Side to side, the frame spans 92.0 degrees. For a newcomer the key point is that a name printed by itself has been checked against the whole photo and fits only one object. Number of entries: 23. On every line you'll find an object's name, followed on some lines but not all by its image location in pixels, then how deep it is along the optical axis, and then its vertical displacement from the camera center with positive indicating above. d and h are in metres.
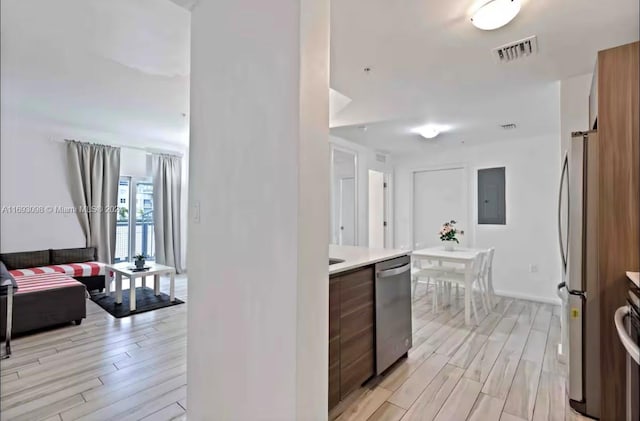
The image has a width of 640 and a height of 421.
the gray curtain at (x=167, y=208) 5.69 +0.07
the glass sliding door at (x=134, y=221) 5.25 -0.16
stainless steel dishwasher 2.11 -0.72
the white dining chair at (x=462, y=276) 3.44 -0.75
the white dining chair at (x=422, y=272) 3.87 -0.76
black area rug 3.65 -1.17
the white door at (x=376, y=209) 5.58 +0.07
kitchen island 1.74 -0.66
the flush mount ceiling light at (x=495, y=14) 1.62 +1.08
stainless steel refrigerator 1.71 -0.36
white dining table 3.32 -0.51
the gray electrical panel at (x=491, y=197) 4.75 +0.27
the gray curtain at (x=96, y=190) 4.54 +0.33
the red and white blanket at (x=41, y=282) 3.07 -0.76
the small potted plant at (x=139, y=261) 4.04 -0.65
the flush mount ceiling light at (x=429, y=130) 4.05 +1.11
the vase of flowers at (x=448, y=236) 4.02 -0.30
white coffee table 3.71 -0.80
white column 1.11 +0.01
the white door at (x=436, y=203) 5.18 +0.19
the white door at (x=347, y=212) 5.22 +0.01
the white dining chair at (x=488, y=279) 3.87 -0.83
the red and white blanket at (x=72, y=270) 3.84 -0.76
